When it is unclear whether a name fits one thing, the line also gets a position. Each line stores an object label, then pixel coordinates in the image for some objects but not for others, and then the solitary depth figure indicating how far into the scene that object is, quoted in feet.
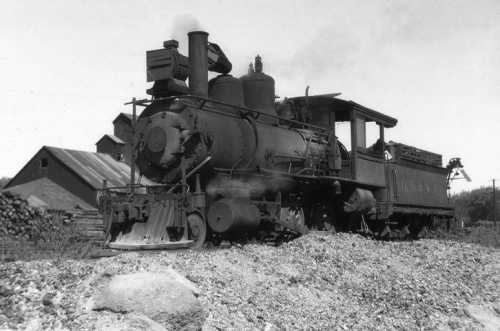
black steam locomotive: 34.17
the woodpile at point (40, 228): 33.91
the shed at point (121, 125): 138.51
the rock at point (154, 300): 19.97
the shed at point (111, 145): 126.09
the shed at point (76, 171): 98.68
